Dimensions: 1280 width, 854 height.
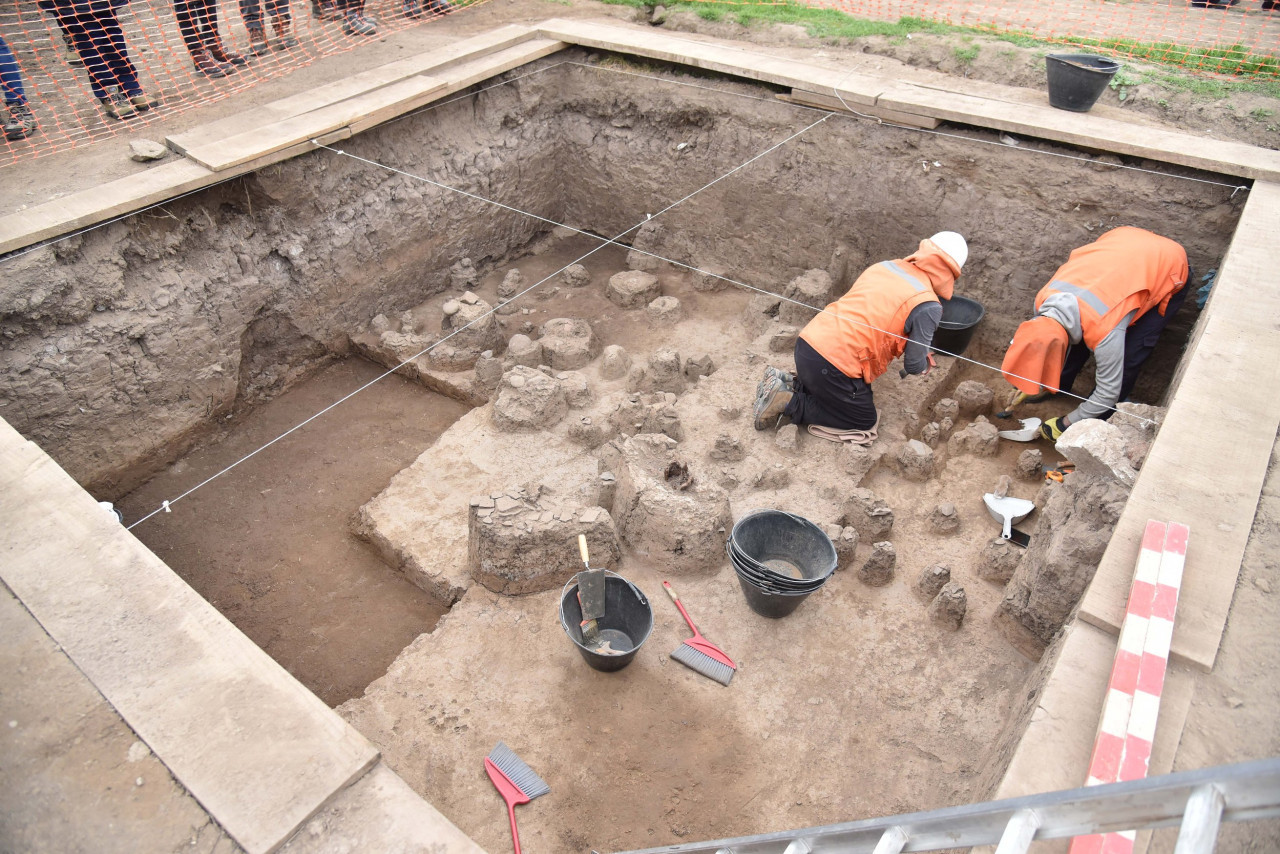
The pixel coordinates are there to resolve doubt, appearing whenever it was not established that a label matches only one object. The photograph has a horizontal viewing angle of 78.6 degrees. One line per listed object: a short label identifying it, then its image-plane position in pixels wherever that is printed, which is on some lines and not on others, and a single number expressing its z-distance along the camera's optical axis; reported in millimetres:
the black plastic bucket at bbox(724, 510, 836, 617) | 3836
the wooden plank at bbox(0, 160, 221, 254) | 4449
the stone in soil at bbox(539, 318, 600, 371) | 5832
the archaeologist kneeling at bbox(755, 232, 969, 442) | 4840
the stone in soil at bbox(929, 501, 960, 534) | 4582
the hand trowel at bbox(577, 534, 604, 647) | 3785
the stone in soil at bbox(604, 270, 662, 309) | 6555
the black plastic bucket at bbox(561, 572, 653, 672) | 3744
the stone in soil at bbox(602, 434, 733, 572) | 4195
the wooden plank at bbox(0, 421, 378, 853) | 2336
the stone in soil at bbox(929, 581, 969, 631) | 3961
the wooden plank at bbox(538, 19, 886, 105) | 5957
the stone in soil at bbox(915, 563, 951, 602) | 4160
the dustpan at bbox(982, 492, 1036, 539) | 4594
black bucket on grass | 5367
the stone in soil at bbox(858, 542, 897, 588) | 4191
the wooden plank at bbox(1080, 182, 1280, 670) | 2713
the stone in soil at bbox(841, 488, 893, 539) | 4453
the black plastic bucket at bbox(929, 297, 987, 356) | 5508
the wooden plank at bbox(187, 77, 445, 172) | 5137
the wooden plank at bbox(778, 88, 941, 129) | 5648
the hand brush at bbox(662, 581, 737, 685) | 3809
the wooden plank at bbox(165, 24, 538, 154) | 5480
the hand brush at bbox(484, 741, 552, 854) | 3367
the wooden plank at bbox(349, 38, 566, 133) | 6013
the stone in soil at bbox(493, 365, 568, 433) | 5137
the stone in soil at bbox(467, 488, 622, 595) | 4000
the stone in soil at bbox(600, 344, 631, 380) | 5719
